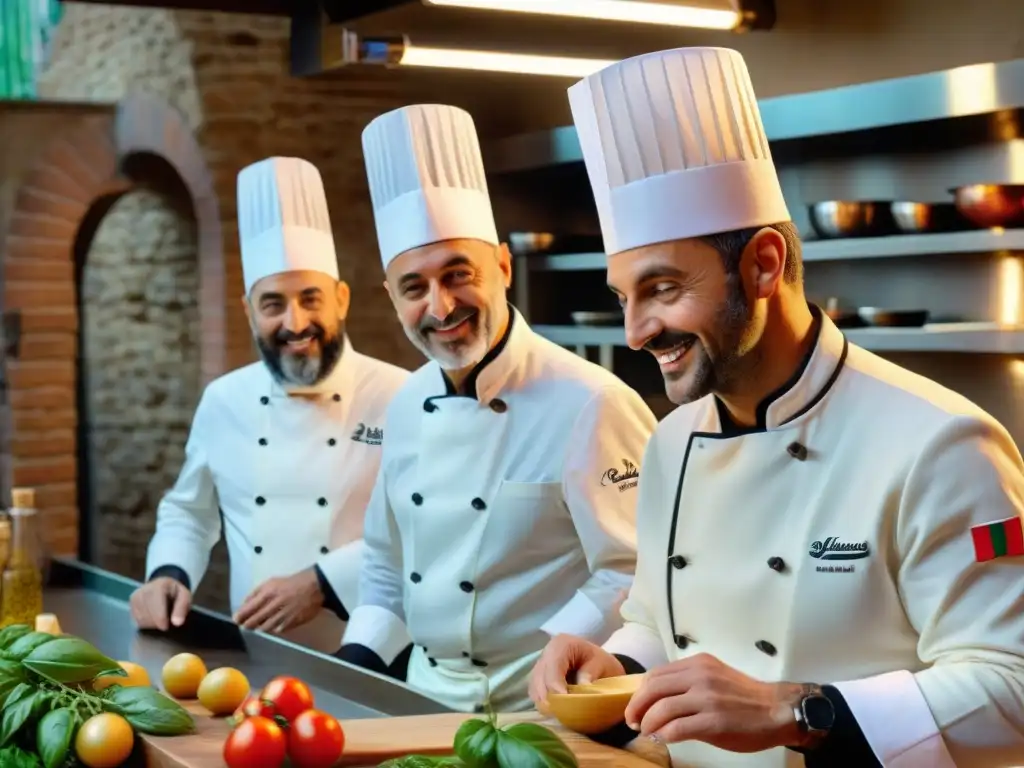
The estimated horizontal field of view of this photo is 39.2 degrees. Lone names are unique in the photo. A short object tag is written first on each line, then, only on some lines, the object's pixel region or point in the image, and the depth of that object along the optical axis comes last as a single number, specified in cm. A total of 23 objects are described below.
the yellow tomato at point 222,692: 218
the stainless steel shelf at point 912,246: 353
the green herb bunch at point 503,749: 163
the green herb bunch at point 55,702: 191
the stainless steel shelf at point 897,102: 347
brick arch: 595
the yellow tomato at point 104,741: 191
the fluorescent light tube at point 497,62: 314
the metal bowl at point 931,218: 371
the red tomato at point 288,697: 191
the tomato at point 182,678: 232
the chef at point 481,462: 269
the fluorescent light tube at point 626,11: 262
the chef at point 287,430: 356
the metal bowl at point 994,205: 351
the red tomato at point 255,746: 178
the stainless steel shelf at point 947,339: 357
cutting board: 185
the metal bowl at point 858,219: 387
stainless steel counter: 248
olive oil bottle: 300
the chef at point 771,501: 160
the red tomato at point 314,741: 180
